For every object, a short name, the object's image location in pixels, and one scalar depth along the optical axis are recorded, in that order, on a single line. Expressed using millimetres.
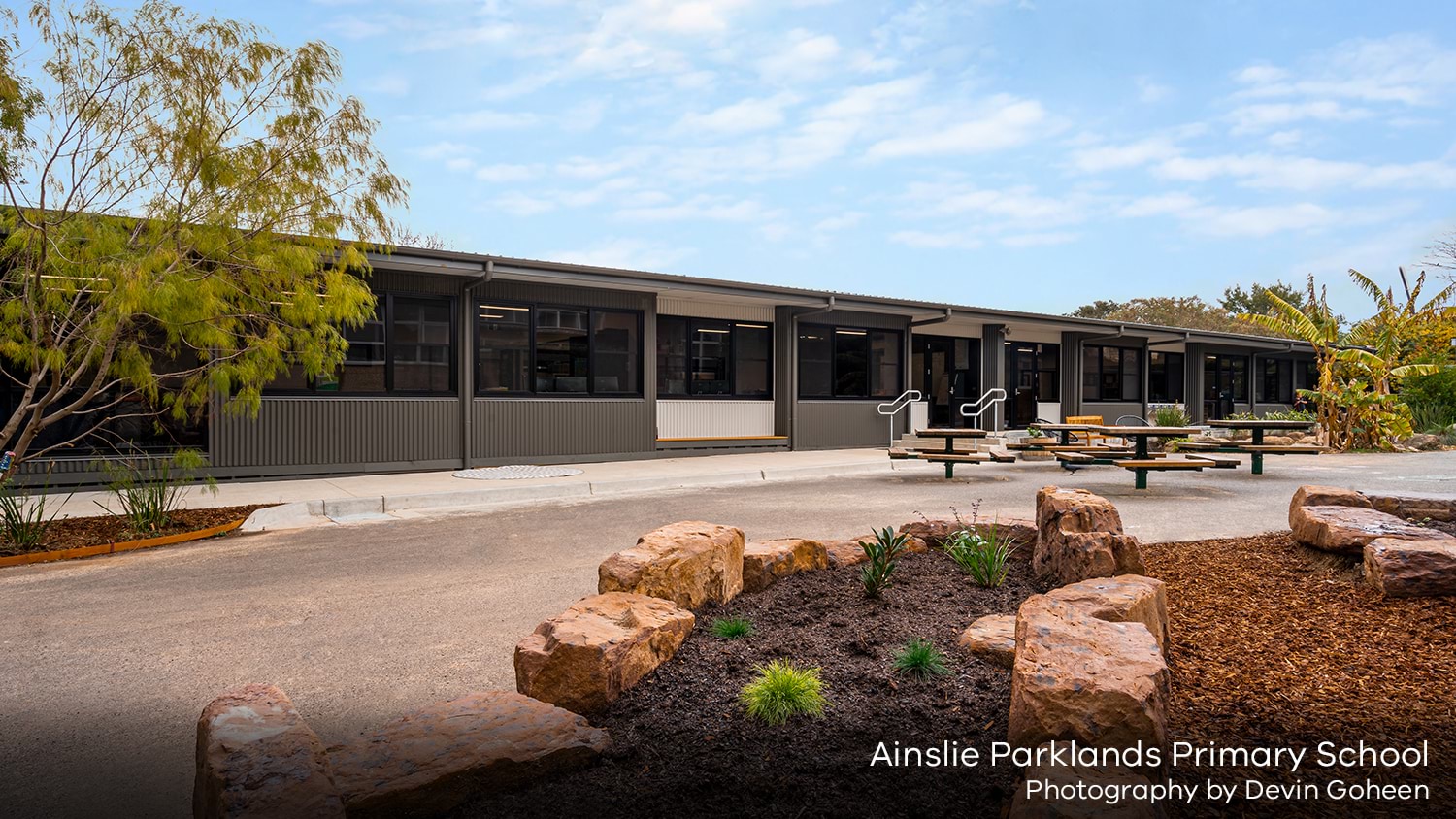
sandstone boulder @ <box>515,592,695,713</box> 2932
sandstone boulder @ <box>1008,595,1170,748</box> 2262
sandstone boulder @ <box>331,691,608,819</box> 2238
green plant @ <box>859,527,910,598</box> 4180
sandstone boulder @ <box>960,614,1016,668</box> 3199
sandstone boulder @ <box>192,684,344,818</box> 2041
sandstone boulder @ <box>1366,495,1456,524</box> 6254
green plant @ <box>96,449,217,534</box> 8070
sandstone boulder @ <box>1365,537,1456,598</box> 3975
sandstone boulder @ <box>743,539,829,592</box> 4535
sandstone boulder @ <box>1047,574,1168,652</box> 3107
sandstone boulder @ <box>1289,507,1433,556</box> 4664
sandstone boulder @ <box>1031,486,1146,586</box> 4227
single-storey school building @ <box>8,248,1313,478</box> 13047
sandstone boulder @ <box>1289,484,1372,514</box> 5766
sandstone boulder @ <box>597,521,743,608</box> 3873
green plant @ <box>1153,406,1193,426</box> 18781
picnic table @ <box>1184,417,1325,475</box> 13734
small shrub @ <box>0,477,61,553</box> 7297
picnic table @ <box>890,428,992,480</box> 13070
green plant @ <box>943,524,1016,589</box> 4432
